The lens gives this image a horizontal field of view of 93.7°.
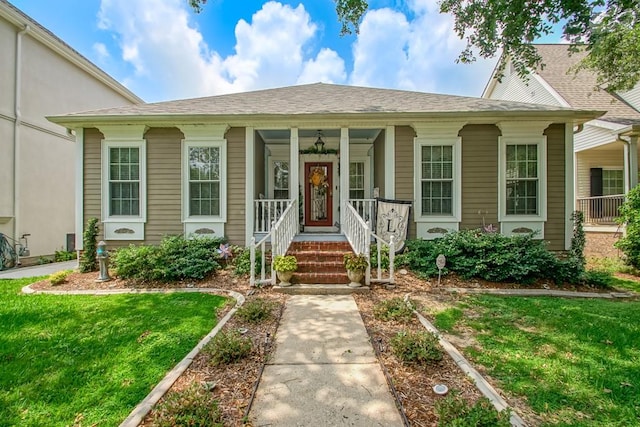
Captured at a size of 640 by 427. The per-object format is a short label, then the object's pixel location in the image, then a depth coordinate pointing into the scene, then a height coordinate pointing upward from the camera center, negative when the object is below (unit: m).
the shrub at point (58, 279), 5.72 -1.26
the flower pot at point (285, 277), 5.19 -1.08
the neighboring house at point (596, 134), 8.00 +2.36
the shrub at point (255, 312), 3.87 -1.27
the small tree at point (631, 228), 6.96 -0.30
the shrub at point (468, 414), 1.81 -1.25
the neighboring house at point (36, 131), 8.36 +2.53
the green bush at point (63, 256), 9.60 -1.36
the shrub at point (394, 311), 3.87 -1.27
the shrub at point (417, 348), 2.76 -1.26
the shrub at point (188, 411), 1.87 -1.28
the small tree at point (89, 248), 6.62 -0.76
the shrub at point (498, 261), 5.70 -0.88
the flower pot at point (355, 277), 5.13 -1.07
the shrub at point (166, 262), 5.79 -0.95
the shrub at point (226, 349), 2.79 -1.28
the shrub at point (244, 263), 6.03 -1.00
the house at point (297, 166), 6.81 +1.13
